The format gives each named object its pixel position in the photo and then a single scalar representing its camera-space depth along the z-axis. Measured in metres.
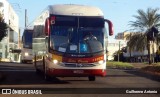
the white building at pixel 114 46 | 82.60
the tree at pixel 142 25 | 49.00
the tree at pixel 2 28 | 33.66
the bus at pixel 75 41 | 18.64
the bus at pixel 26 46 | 44.44
